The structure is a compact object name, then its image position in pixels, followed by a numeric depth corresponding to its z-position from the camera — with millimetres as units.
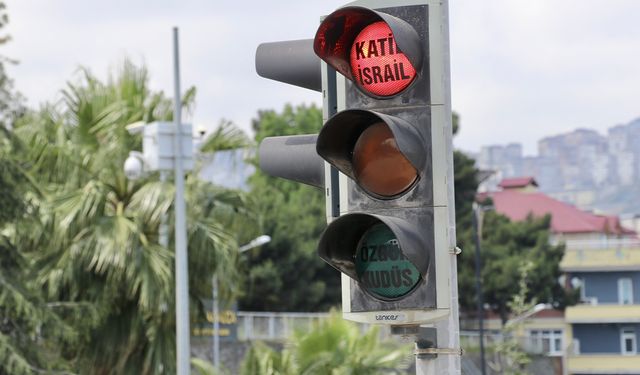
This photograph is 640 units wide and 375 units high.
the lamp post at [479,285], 50094
